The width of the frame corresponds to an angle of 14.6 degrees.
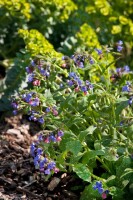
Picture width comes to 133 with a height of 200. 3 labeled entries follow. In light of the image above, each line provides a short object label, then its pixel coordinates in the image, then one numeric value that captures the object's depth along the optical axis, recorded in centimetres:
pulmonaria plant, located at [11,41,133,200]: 298
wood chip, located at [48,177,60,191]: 334
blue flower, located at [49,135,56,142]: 292
